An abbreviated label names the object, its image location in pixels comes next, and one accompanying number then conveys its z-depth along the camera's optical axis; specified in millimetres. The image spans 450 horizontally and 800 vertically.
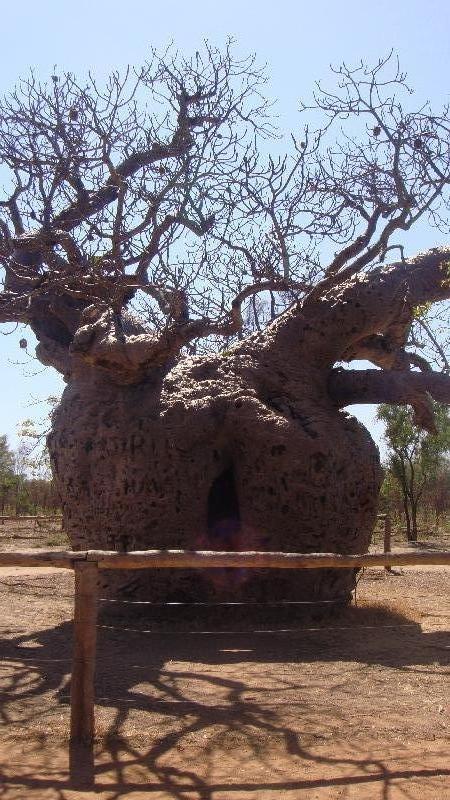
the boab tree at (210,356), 5887
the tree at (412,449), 18234
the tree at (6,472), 26875
